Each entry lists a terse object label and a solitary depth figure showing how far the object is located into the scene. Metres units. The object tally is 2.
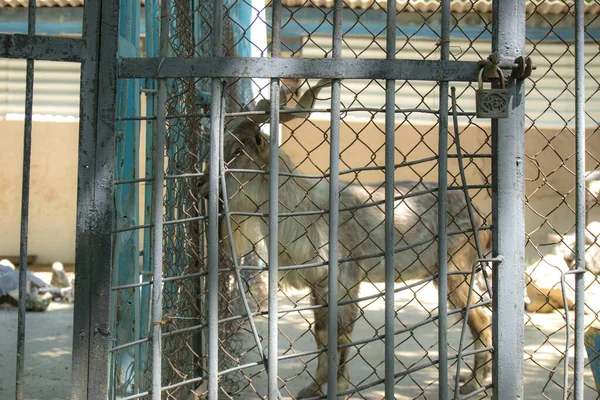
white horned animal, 4.41
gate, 2.43
